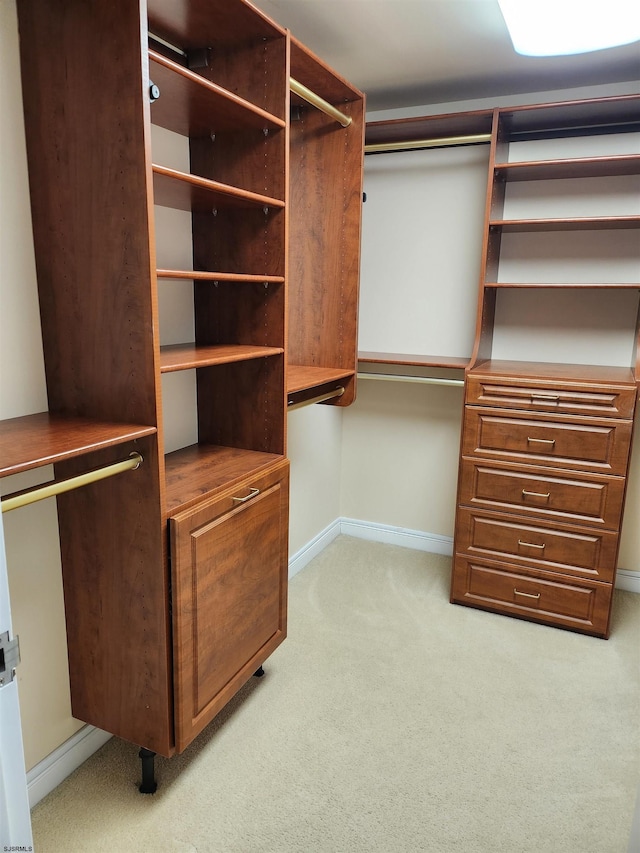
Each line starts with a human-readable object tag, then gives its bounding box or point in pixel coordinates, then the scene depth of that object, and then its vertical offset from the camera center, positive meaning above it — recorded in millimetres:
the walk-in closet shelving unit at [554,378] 2324 -235
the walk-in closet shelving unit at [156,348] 1286 -102
